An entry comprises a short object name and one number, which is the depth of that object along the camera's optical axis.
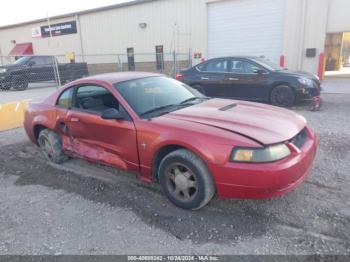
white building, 13.70
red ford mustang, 2.80
